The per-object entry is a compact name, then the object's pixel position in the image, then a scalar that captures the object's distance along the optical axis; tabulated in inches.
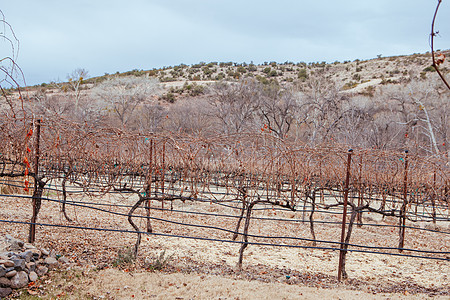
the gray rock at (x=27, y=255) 158.7
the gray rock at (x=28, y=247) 170.6
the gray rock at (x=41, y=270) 161.9
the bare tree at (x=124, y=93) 1160.2
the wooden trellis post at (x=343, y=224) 181.5
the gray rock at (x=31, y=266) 158.1
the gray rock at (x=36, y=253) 167.0
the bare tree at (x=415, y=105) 859.6
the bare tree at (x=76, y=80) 1166.6
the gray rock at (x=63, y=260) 175.3
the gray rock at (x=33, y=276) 155.9
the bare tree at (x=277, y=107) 851.4
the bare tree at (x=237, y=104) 897.5
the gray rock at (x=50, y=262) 168.5
